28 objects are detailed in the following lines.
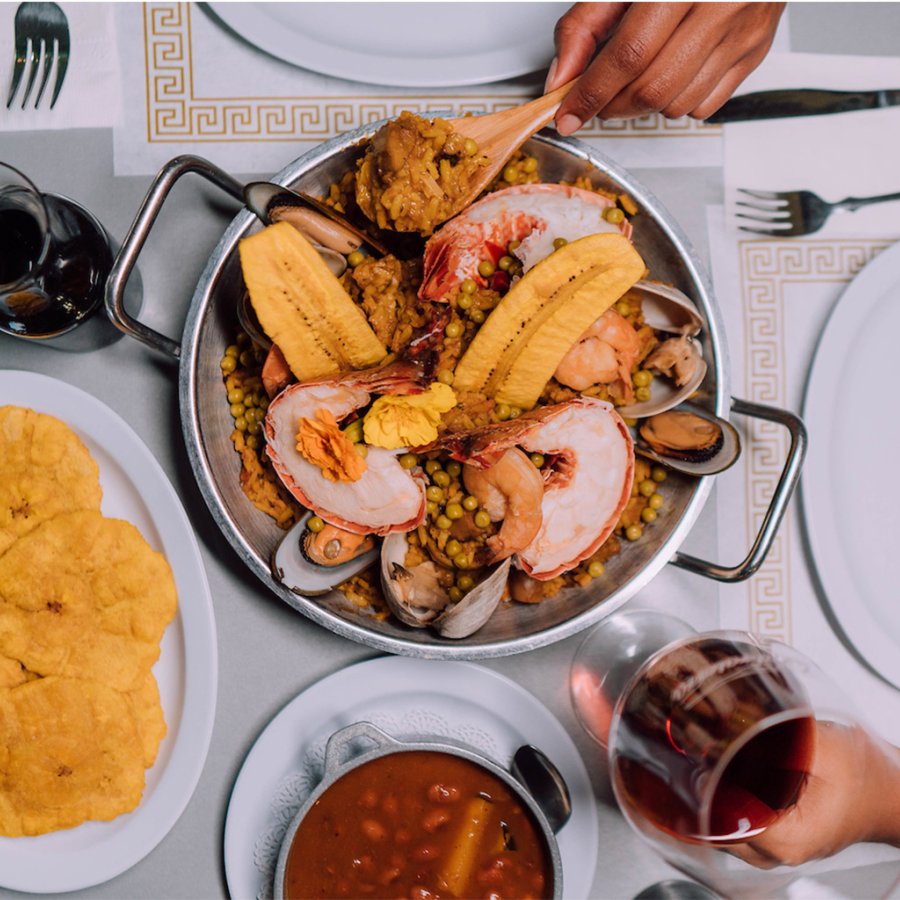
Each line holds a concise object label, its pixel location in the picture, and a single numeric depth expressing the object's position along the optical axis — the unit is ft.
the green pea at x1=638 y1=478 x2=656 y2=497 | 2.85
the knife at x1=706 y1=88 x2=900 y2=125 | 2.99
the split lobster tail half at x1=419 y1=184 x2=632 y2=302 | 2.75
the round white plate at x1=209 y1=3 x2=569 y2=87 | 2.91
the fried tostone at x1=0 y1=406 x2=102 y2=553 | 2.87
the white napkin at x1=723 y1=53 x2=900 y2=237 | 3.00
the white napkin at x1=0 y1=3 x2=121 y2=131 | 2.97
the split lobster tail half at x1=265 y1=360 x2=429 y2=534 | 2.67
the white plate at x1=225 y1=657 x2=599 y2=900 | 2.91
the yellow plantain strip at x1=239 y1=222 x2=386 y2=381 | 2.64
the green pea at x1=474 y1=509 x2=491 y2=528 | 2.73
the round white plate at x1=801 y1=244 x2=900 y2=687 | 2.99
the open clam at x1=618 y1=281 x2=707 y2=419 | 2.78
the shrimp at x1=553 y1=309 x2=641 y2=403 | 2.76
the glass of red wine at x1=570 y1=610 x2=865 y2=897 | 2.57
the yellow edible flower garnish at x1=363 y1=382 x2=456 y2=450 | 2.66
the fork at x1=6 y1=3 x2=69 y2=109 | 2.97
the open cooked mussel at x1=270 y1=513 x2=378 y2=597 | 2.73
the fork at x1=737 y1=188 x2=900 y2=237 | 3.02
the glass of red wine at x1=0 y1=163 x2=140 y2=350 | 2.73
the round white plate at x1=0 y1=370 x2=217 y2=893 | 2.87
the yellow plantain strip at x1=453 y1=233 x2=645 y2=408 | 2.65
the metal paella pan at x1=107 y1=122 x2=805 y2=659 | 2.74
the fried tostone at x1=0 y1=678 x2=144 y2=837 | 2.85
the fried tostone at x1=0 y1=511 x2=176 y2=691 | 2.85
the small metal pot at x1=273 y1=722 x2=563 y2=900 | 2.74
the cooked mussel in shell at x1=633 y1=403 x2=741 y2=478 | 2.75
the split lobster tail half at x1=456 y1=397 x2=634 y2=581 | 2.73
